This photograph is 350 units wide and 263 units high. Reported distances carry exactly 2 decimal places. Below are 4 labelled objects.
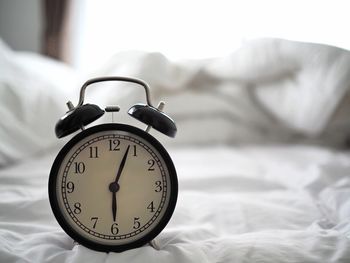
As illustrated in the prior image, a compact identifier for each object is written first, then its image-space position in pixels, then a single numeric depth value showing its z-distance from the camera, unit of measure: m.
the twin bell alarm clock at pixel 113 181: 0.59
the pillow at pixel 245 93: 1.14
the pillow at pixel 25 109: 1.02
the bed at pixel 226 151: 0.61
